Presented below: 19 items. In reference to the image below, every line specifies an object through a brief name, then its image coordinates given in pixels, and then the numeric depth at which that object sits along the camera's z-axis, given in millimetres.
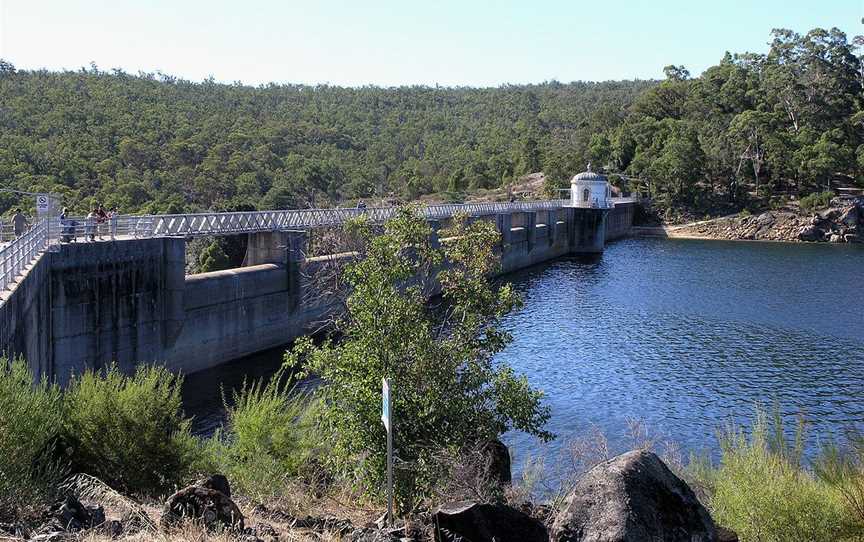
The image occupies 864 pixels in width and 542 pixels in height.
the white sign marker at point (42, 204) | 24406
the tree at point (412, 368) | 12750
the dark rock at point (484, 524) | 10078
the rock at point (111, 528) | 9508
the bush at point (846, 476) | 11711
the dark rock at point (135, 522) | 9734
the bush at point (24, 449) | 10164
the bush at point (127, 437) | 12789
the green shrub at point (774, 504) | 11352
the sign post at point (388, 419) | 10945
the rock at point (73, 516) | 9461
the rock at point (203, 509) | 9922
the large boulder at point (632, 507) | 9039
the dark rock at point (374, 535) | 9805
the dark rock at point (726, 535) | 10141
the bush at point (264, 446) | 14133
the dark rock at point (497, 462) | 13141
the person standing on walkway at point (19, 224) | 25359
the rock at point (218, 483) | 10875
